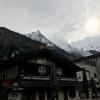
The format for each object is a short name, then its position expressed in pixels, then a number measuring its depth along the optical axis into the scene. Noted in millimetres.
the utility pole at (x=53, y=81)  7769
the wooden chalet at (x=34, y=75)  10742
